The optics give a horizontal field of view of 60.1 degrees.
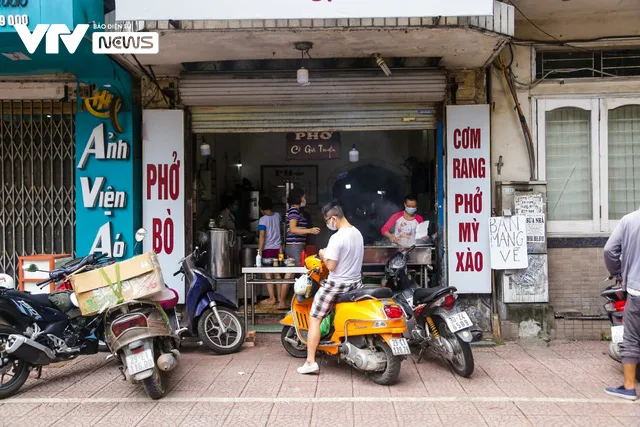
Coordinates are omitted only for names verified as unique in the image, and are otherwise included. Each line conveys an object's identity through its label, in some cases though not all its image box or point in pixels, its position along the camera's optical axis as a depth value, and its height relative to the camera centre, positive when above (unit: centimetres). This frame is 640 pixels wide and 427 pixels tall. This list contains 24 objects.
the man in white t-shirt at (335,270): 559 -61
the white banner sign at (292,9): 557 +204
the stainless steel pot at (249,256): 911 -74
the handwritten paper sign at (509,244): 712 -46
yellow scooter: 528 -120
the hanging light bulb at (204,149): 859 +98
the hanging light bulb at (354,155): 973 +97
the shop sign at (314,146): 888 +104
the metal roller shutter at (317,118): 766 +129
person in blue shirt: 867 -41
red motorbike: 557 -107
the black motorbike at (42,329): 520 -115
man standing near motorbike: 496 -86
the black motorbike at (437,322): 553 -118
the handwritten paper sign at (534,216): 720 -11
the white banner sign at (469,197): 736 +15
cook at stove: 813 -25
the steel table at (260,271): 722 -79
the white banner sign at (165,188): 752 +33
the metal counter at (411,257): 768 -67
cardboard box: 523 -69
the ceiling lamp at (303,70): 649 +169
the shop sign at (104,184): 745 +39
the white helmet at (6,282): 547 -68
